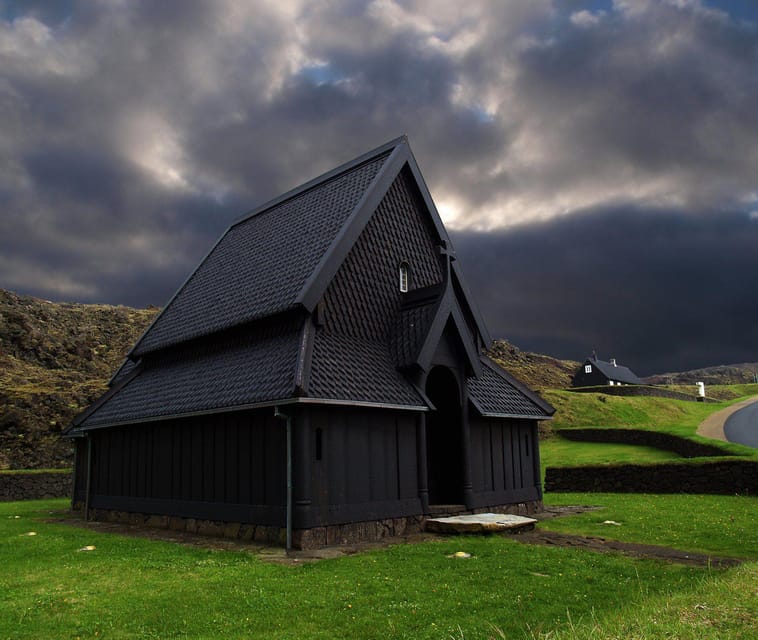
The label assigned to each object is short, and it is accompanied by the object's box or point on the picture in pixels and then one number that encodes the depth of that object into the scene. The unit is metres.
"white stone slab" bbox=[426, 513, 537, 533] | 14.02
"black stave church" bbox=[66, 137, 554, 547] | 14.09
